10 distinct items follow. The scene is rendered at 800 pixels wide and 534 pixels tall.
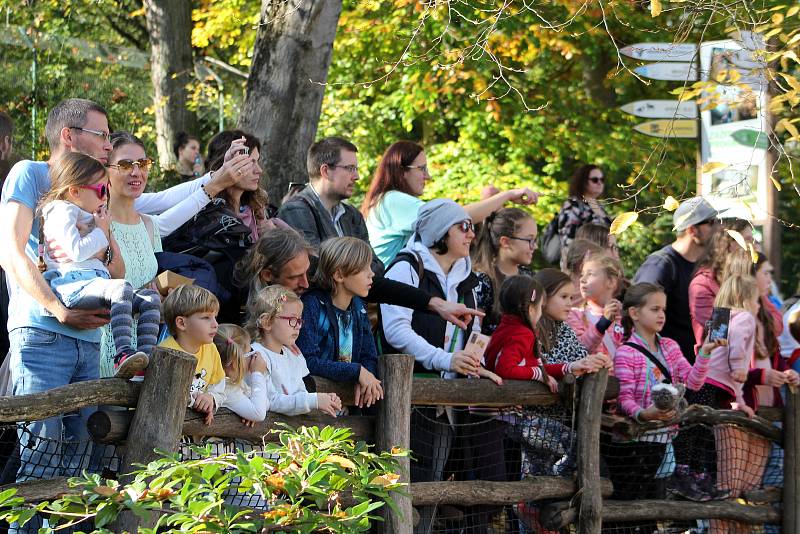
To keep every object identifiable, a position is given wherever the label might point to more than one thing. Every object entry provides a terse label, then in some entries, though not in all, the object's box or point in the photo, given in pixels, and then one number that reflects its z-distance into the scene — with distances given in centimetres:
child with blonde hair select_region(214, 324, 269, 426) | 1055
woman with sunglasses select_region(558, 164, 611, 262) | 1927
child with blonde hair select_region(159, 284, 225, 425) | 1023
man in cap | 1698
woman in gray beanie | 1299
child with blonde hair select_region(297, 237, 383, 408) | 1180
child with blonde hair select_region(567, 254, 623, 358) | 1524
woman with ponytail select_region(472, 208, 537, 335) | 1506
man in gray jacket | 1373
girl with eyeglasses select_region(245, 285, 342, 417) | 1104
